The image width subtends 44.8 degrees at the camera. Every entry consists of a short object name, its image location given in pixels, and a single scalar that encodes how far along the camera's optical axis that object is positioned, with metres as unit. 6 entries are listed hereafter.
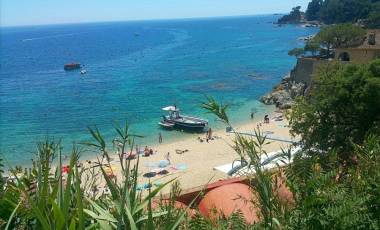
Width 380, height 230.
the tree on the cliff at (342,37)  48.03
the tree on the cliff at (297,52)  58.90
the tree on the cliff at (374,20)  81.27
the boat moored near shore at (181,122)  34.31
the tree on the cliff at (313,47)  49.75
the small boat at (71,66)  76.38
